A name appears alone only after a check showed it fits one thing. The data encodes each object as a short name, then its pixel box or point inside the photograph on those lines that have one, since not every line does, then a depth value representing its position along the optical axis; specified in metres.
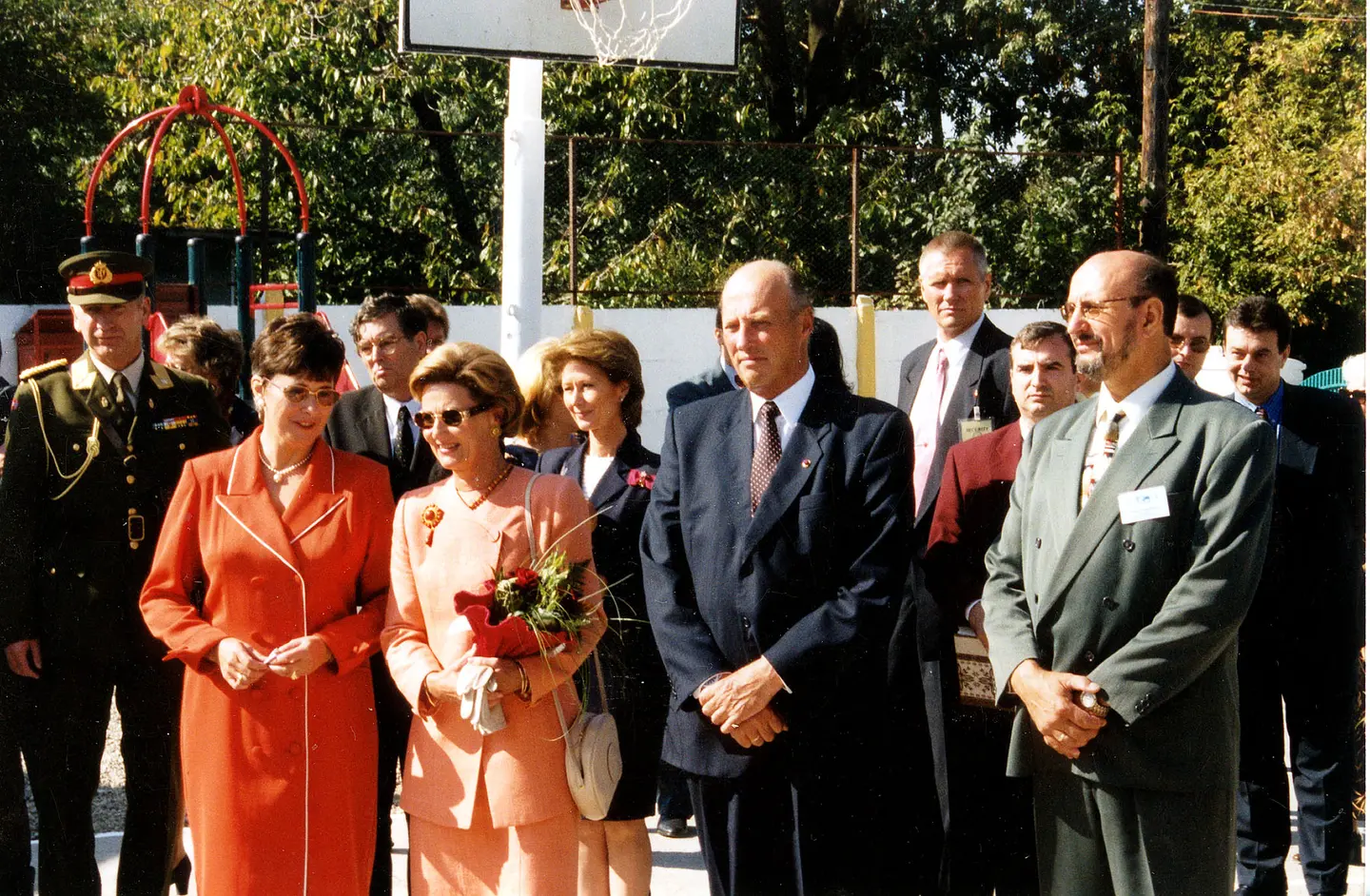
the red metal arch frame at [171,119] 9.34
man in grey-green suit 3.21
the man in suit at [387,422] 4.41
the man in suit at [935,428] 4.02
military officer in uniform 4.25
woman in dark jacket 4.05
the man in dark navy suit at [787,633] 3.51
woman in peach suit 3.62
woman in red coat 3.77
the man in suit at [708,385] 5.76
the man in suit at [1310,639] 4.69
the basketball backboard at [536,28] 7.19
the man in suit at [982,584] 4.18
